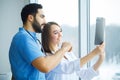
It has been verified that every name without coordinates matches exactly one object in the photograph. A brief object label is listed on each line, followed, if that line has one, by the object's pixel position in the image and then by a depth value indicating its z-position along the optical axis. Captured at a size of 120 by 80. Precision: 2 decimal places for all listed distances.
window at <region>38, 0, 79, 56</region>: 2.84
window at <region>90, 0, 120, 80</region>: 2.66
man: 1.60
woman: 1.92
